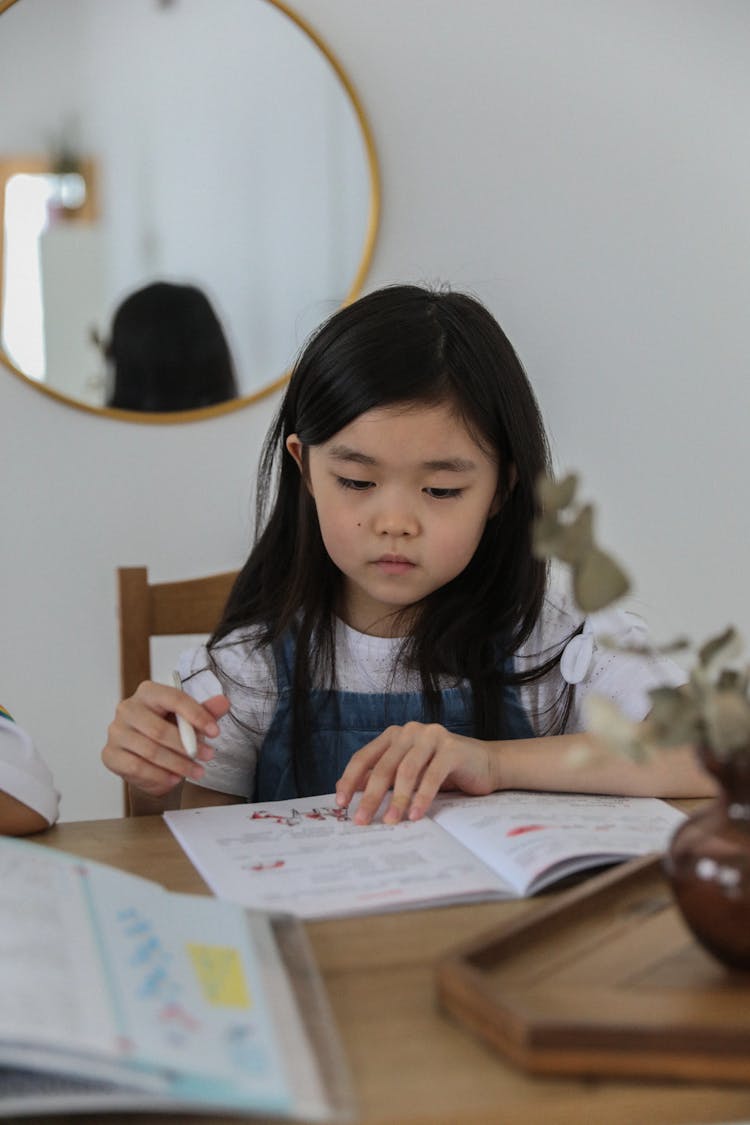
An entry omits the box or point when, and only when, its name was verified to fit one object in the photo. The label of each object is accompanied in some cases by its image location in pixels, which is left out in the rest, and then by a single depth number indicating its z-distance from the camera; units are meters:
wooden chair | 1.46
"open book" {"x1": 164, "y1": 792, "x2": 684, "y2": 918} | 0.75
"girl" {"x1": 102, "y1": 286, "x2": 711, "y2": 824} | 1.12
